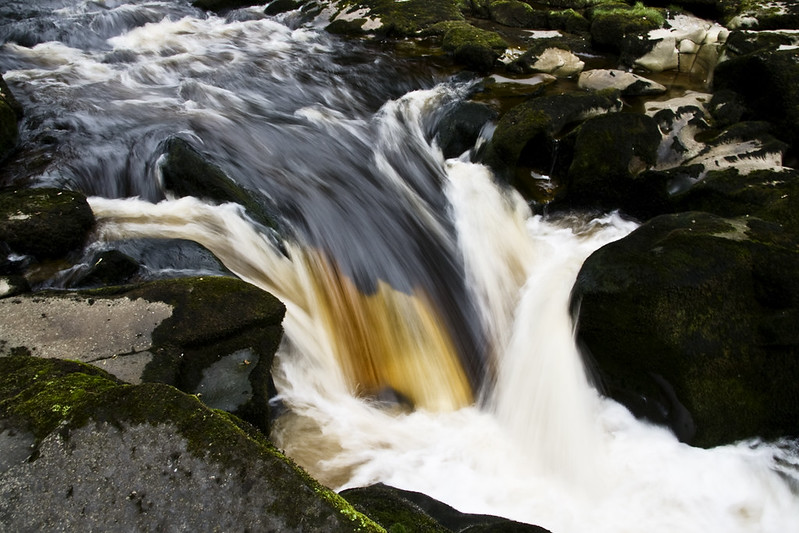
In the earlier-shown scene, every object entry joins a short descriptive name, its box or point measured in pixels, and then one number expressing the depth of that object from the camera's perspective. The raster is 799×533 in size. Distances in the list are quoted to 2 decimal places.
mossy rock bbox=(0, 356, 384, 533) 2.01
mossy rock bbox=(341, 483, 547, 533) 2.62
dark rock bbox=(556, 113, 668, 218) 7.17
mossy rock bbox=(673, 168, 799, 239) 5.65
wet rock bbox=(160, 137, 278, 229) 6.36
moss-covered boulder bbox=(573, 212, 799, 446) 4.46
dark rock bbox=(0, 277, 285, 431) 3.63
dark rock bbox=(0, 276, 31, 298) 4.22
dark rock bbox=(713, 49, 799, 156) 7.48
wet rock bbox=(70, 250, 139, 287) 4.67
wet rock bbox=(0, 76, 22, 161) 7.19
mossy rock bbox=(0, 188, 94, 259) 5.11
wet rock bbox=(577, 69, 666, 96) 9.16
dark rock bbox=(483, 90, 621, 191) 7.81
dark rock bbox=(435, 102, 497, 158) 8.59
